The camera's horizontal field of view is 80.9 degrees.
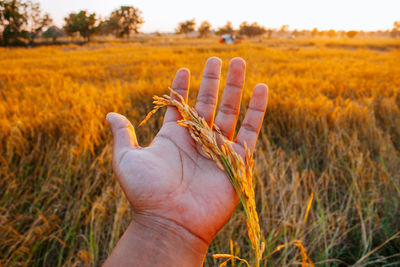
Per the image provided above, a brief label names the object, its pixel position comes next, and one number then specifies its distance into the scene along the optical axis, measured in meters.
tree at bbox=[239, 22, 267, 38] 42.84
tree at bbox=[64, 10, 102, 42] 29.86
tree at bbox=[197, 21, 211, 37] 44.78
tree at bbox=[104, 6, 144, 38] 37.11
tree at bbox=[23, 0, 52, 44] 27.50
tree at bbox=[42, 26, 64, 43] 35.56
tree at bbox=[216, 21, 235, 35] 46.94
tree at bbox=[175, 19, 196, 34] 47.88
